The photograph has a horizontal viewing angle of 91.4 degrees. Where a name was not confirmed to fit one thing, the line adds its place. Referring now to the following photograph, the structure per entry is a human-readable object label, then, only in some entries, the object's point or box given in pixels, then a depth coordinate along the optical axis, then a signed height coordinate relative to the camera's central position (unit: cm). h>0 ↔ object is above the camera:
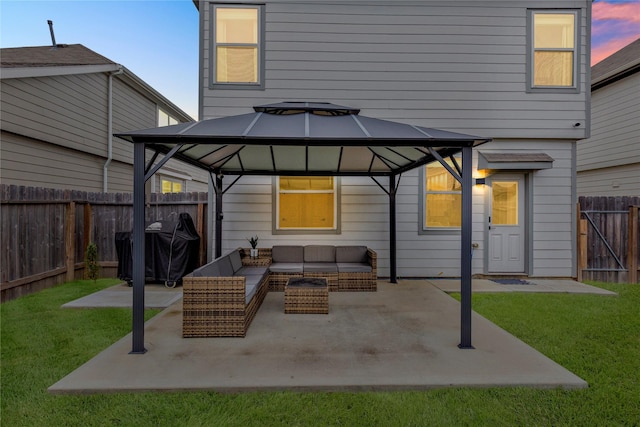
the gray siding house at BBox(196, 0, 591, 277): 652 +251
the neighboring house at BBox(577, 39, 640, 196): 913 +274
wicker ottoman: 448 -120
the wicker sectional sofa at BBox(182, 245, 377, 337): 366 -96
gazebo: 331 +86
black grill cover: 597 -75
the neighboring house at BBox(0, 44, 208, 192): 693 +259
